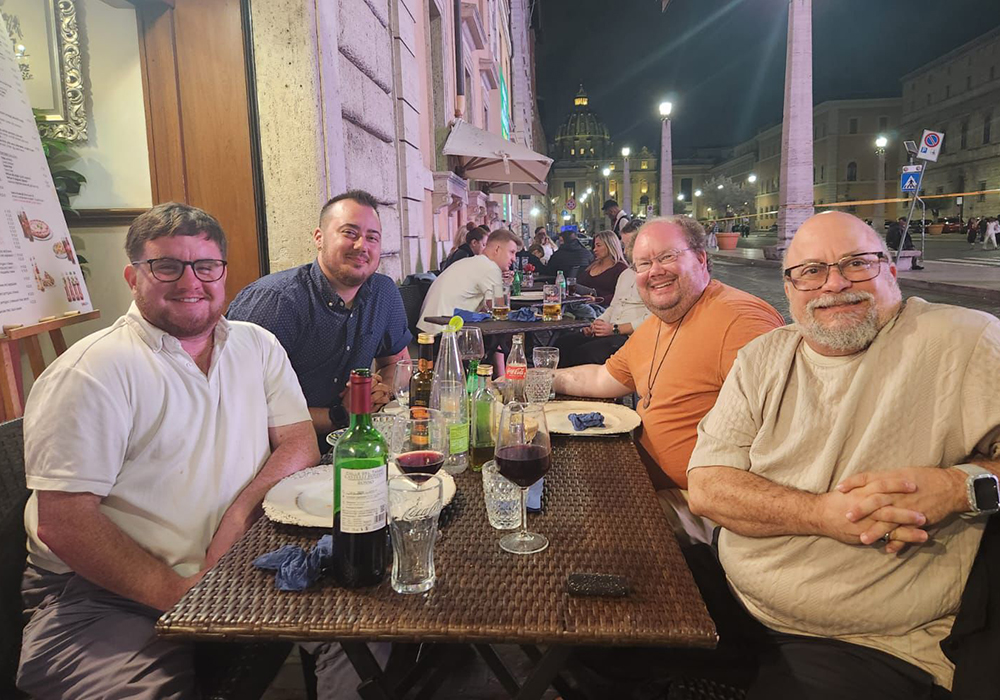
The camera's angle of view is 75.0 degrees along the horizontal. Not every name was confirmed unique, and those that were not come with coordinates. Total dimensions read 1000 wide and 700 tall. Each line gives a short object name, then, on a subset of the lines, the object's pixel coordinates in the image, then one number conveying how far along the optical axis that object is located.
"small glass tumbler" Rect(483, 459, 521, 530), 1.55
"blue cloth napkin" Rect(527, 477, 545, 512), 1.63
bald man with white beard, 1.49
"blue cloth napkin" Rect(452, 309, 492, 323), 5.10
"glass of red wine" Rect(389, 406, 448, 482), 1.43
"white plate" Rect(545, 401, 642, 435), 2.26
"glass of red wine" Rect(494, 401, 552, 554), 1.45
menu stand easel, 2.70
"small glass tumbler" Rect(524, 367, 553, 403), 2.68
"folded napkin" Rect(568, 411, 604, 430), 2.30
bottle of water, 1.92
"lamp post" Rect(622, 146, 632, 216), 37.58
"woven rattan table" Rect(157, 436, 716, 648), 1.14
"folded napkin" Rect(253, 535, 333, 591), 1.28
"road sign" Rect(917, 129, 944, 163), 11.83
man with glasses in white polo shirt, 1.50
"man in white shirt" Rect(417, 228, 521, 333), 5.61
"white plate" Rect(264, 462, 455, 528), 1.56
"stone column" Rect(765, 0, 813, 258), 17.36
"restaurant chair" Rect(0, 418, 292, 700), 1.48
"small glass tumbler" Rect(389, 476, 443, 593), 1.28
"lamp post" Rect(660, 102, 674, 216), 28.78
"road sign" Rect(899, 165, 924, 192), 12.73
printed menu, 2.69
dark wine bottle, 1.22
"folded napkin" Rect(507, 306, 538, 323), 5.14
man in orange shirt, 2.42
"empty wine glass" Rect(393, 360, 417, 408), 2.21
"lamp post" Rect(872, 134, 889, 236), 35.28
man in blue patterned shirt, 2.87
